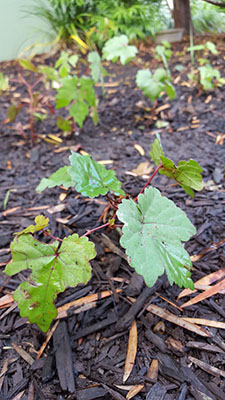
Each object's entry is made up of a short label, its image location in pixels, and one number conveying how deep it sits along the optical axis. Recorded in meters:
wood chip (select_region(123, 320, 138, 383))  0.31
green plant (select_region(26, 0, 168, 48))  0.91
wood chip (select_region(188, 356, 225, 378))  0.30
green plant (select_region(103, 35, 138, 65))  0.62
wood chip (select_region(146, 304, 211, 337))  0.33
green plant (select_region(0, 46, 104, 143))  0.54
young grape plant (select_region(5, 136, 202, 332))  0.29
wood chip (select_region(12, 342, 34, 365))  0.32
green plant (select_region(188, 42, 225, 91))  0.67
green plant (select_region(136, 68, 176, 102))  0.59
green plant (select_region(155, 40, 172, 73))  0.67
